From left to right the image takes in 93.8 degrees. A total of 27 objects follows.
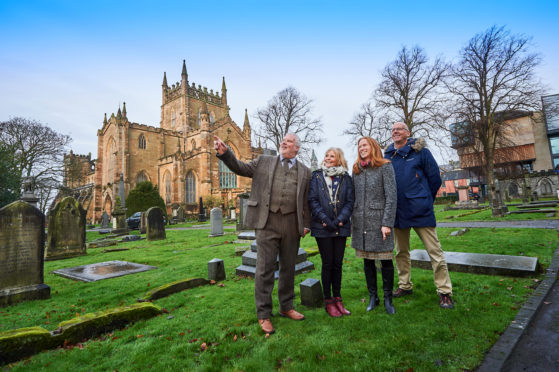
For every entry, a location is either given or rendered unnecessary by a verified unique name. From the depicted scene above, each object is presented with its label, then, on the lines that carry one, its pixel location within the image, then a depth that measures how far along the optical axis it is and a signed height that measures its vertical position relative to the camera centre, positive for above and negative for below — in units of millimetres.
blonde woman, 3090 -221
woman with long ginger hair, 3041 -216
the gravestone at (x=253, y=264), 5226 -1217
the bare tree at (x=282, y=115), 28759 +9981
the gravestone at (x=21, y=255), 4559 -569
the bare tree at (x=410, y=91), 18953 +8127
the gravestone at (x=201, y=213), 26842 -261
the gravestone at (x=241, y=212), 13977 -232
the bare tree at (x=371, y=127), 21719 +6386
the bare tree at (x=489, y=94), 16375 +6223
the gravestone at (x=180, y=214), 28064 -257
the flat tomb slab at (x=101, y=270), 5882 -1285
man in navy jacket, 3264 -111
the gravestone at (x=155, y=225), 12656 -523
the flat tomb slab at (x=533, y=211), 12898 -1206
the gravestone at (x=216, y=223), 13438 -703
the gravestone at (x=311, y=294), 3443 -1203
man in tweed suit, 2973 -117
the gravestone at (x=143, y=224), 17188 -613
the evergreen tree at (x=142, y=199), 27250 +1697
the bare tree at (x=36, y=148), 22984 +6719
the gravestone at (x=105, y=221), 24234 -355
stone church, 34031 +7502
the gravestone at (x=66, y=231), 8961 -386
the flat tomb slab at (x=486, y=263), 4090 -1213
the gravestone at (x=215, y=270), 5070 -1166
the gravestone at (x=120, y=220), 17034 -228
